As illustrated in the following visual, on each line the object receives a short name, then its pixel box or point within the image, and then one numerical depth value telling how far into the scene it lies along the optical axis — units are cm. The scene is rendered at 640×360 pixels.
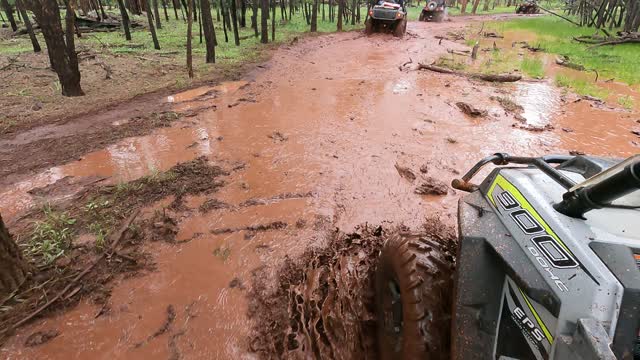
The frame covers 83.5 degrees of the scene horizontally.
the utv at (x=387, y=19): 1631
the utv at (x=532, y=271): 104
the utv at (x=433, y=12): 2436
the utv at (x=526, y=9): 3129
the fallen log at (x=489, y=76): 898
